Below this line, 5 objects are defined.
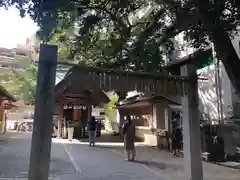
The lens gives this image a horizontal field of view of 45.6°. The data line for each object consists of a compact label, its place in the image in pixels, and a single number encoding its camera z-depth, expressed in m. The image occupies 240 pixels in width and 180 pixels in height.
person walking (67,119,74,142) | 19.64
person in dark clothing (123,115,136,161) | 11.32
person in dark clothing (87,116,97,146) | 16.30
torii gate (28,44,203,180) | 5.32
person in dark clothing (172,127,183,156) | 13.03
